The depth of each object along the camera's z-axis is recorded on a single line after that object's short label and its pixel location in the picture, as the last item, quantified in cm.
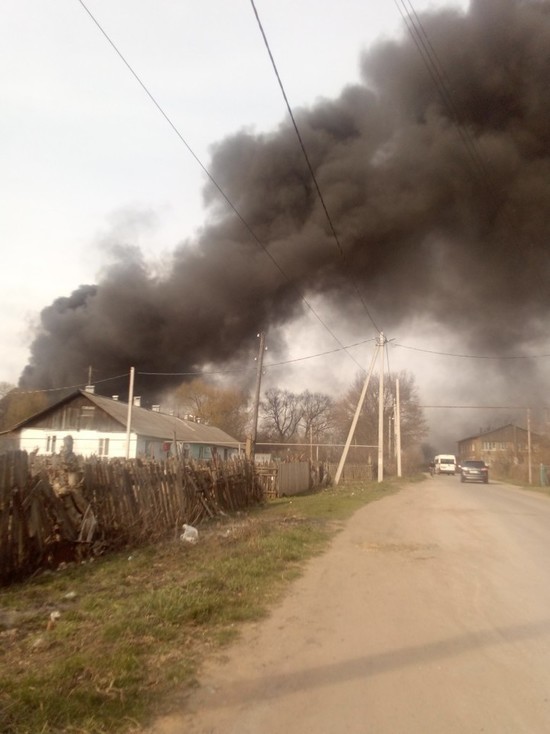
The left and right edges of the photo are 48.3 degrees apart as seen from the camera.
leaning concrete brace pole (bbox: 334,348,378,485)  2553
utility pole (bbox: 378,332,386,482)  2822
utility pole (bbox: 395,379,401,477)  3706
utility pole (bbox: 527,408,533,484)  3606
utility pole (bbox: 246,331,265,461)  2272
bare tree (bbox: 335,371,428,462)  5433
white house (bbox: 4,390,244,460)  2998
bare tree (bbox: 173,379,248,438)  5716
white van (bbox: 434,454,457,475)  5147
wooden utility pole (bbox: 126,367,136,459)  2539
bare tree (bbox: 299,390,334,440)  6209
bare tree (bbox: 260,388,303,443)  6369
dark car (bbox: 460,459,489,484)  3284
